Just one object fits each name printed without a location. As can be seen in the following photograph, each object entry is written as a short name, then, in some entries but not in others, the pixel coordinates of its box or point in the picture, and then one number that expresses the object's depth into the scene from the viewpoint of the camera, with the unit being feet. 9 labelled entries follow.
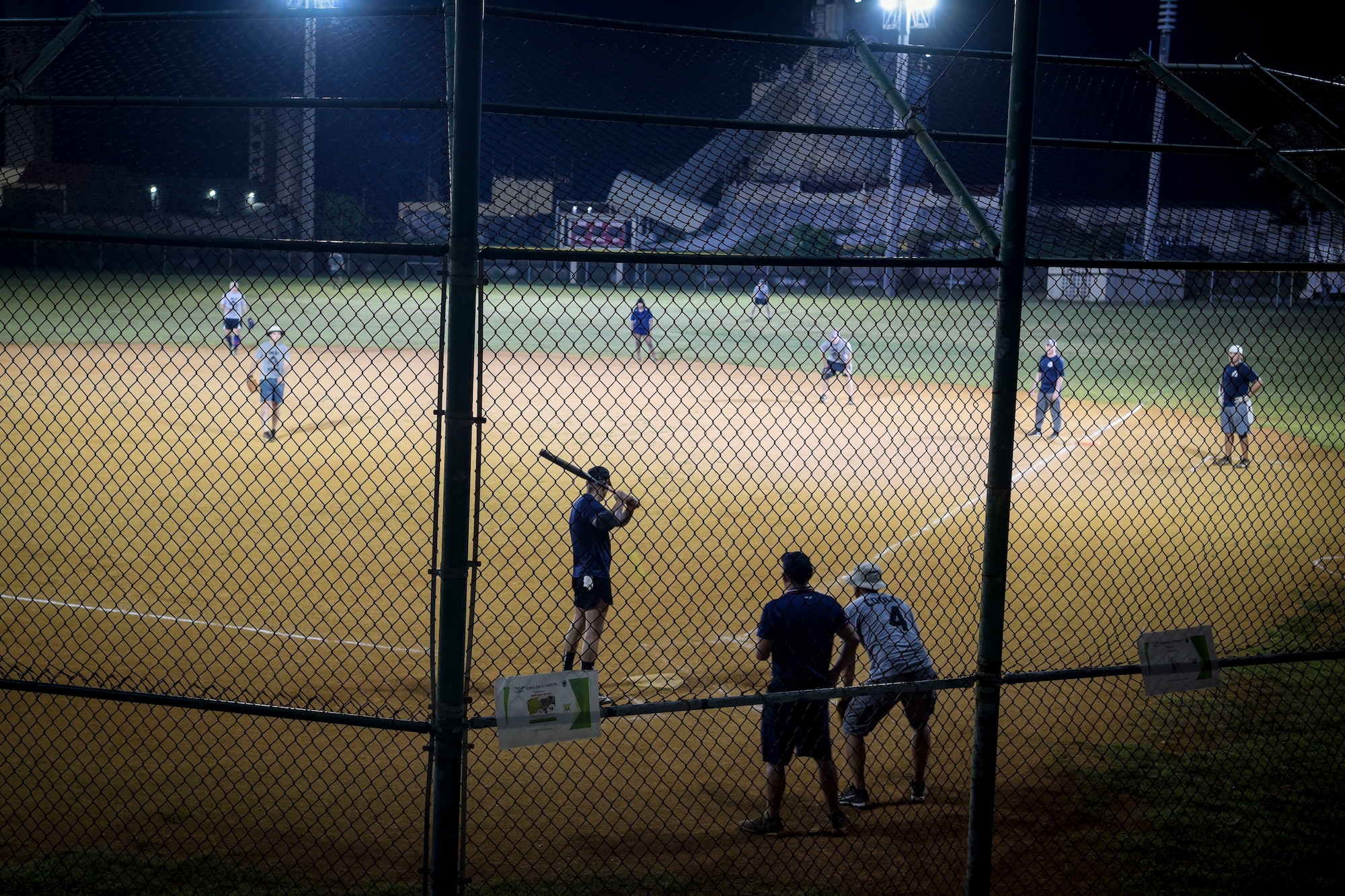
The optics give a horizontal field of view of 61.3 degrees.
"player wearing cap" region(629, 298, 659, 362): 97.14
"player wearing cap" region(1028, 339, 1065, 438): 68.08
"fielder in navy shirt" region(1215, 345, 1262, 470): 60.59
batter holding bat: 30.35
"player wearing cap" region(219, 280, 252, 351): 89.81
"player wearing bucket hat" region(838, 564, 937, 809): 24.39
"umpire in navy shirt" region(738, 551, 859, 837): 22.95
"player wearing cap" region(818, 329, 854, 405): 81.30
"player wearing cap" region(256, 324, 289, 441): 64.13
